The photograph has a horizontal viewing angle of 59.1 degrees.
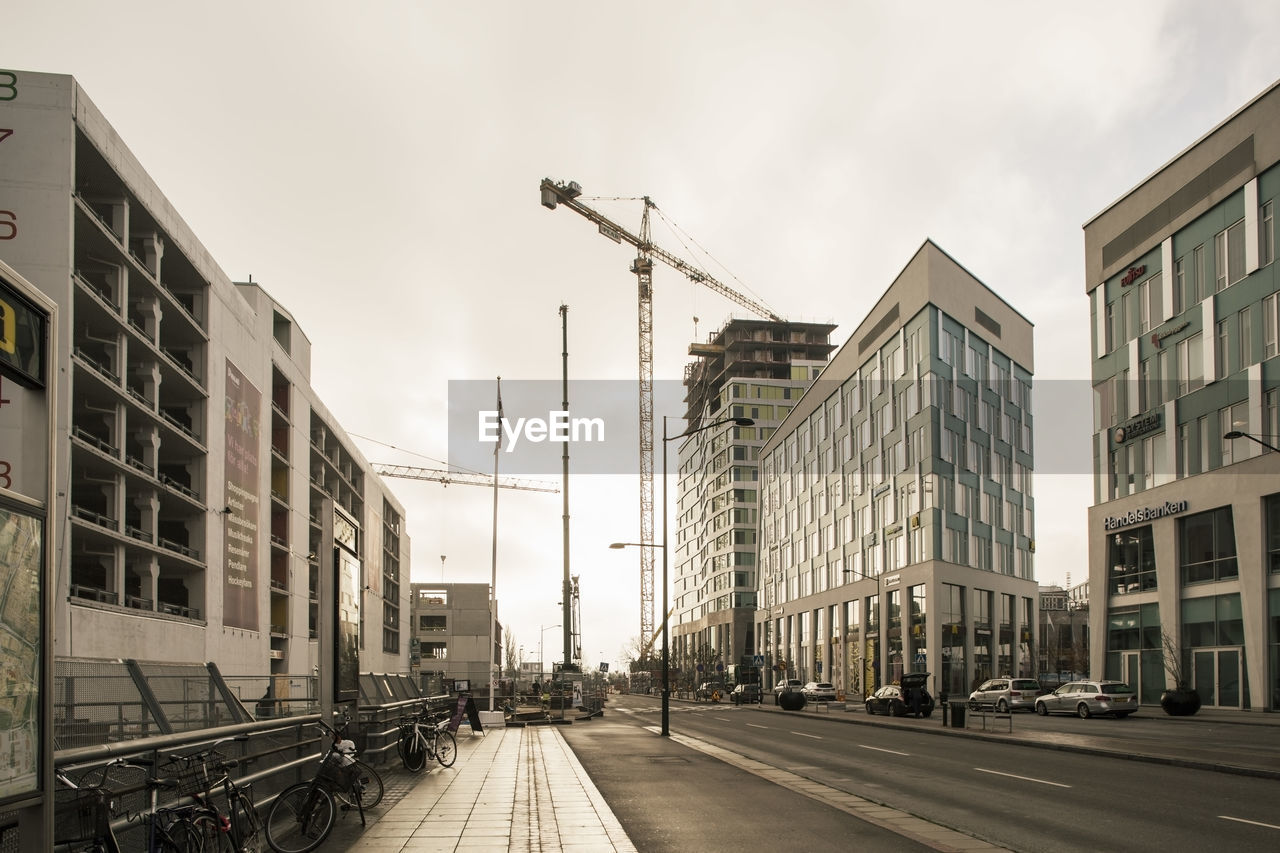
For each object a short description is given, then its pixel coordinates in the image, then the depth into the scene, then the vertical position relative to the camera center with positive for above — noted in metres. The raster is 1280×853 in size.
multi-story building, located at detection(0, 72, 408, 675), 33.44 +4.90
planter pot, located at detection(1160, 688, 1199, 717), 43.31 -6.33
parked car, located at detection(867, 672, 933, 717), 47.53 -6.95
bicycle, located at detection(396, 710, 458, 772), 19.89 -3.72
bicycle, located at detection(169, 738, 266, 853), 8.41 -2.06
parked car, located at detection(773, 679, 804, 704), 59.81 -8.26
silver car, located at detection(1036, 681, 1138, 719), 43.56 -6.33
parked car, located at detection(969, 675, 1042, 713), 52.47 -7.36
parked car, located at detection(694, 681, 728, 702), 78.19 -11.74
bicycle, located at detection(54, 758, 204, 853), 6.58 -1.63
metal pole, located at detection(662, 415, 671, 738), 33.97 -4.24
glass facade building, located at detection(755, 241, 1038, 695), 70.56 +3.05
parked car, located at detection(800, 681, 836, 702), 66.25 -9.08
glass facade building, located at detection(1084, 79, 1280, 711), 44.12 +5.05
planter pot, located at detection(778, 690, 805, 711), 56.88 -8.18
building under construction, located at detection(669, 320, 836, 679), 141.88 +9.23
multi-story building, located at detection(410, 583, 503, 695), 113.38 -10.46
